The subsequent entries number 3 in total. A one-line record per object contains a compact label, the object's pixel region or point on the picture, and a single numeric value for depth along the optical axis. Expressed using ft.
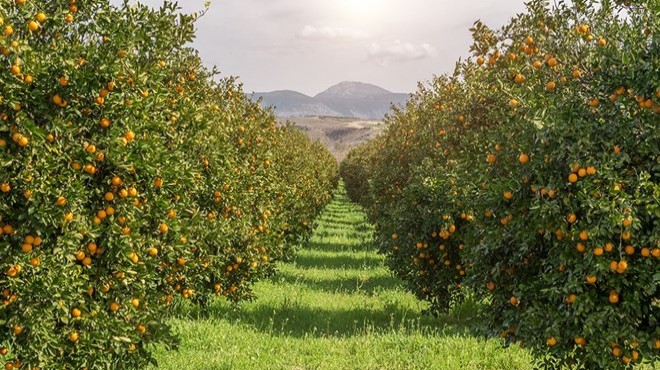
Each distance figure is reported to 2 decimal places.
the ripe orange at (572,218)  17.67
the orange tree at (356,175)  117.13
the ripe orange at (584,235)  17.38
